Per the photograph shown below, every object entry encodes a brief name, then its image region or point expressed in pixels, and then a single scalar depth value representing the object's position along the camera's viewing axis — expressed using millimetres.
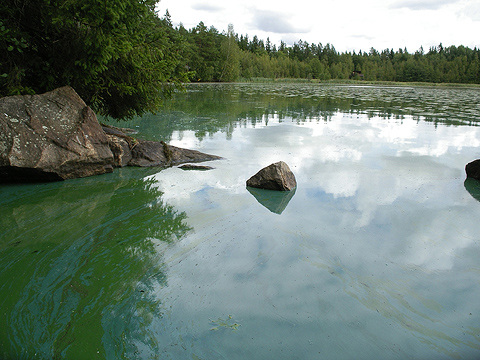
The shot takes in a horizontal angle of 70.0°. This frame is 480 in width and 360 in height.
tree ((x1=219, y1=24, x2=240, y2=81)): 54281
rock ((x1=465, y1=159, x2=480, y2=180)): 6157
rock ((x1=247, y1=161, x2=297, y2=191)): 5402
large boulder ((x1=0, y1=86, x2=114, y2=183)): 4996
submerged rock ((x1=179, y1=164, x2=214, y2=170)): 6480
